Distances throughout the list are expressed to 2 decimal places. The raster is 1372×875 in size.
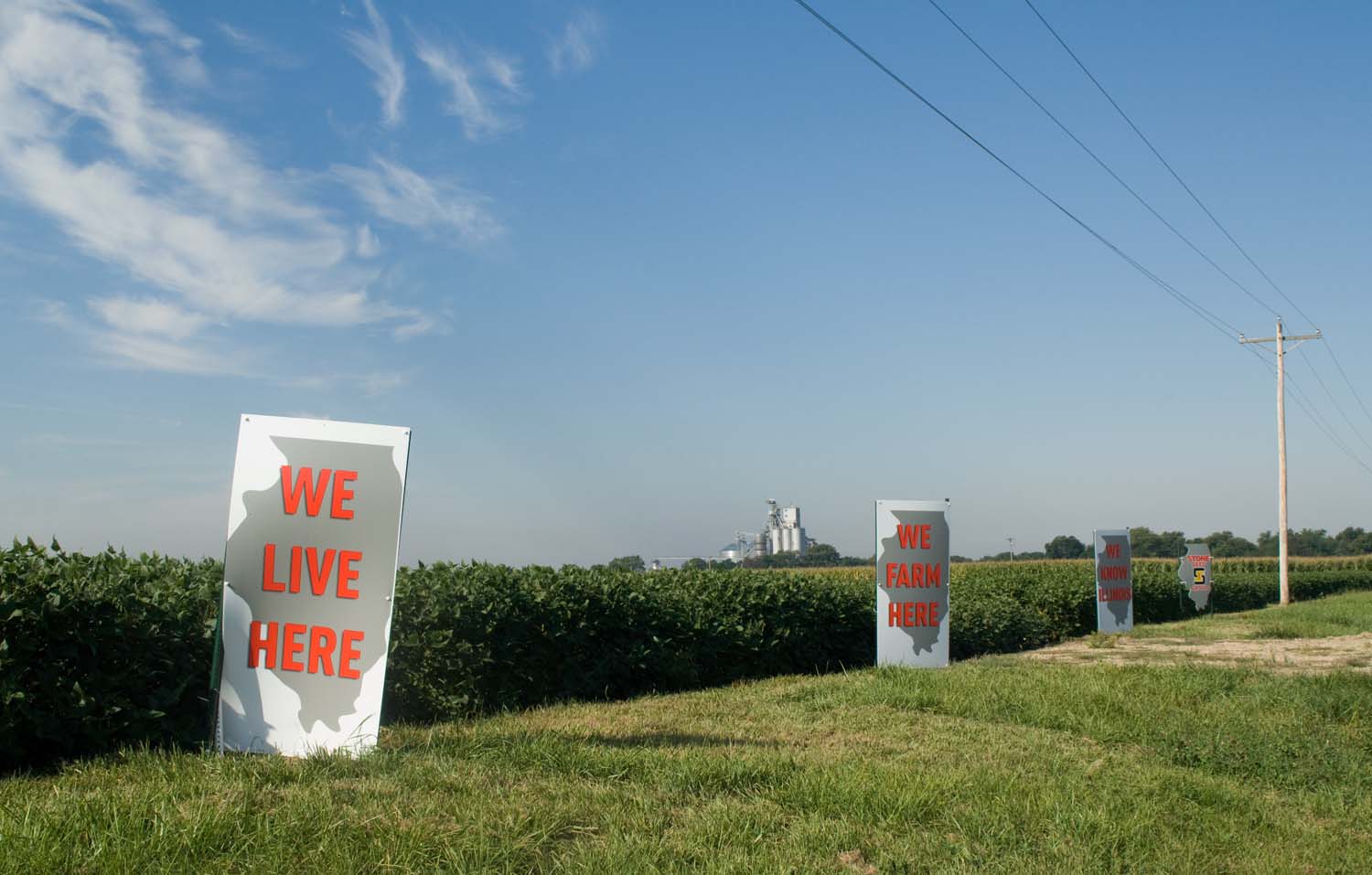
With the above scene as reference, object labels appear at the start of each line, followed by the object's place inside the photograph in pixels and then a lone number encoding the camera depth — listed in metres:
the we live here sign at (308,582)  5.57
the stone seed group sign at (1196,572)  25.12
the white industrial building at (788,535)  54.50
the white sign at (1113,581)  18.44
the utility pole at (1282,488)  34.06
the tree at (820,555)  52.17
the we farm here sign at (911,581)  11.09
